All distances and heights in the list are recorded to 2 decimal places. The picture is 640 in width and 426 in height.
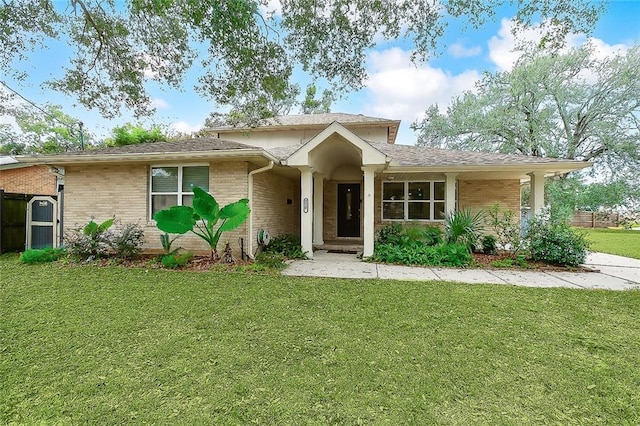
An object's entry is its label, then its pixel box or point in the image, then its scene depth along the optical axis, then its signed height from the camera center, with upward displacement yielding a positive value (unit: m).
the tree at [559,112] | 18.28 +7.17
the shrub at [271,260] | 7.34 -1.19
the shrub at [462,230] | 8.67 -0.43
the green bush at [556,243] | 7.62 -0.72
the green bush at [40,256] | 7.50 -1.12
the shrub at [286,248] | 8.80 -1.05
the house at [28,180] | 14.88 +1.72
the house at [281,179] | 8.16 +1.15
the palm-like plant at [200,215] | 6.87 -0.02
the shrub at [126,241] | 7.74 -0.74
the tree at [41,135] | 27.08 +7.64
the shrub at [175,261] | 7.21 -1.16
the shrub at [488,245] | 9.43 -0.94
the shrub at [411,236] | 9.16 -0.67
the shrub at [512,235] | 8.37 -0.56
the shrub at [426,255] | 7.89 -1.10
